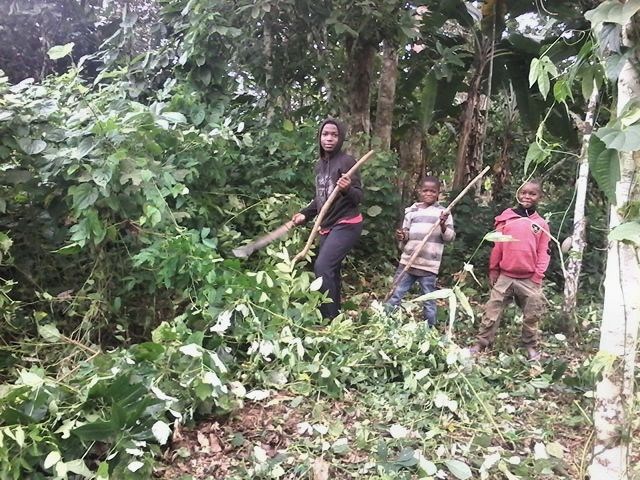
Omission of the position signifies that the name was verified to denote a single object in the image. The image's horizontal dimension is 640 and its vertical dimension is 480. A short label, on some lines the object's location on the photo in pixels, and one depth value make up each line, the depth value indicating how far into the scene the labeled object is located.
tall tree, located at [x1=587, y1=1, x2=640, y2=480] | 2.02
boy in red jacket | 3.81
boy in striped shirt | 4.13
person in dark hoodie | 3.83
